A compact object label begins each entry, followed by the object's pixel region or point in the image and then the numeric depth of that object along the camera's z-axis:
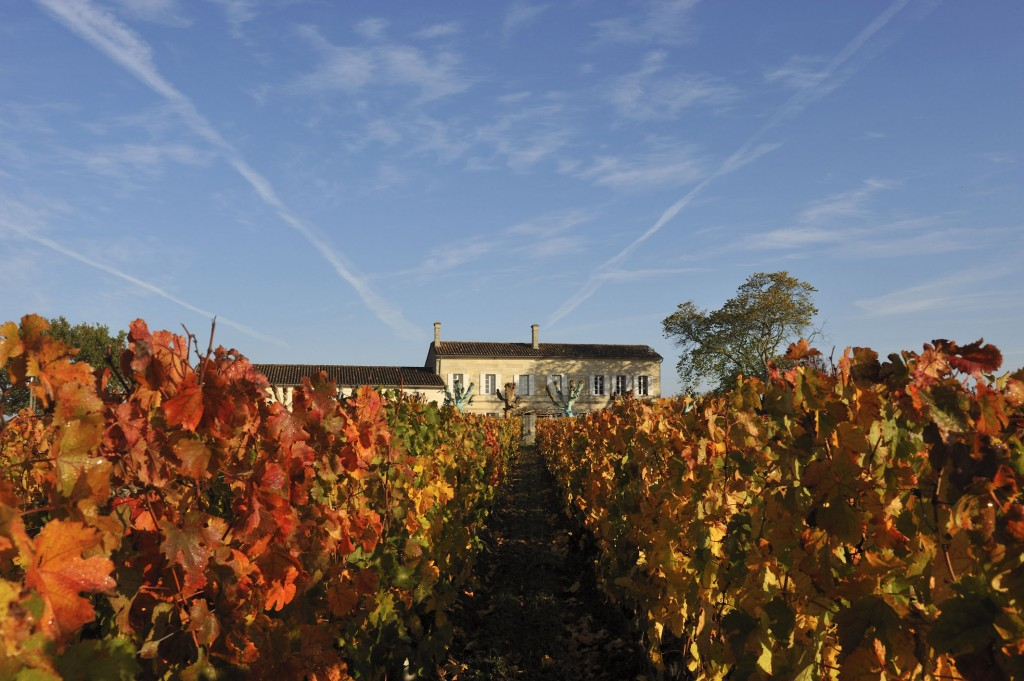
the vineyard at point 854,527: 1.64
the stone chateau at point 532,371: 49.00
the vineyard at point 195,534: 1.39
